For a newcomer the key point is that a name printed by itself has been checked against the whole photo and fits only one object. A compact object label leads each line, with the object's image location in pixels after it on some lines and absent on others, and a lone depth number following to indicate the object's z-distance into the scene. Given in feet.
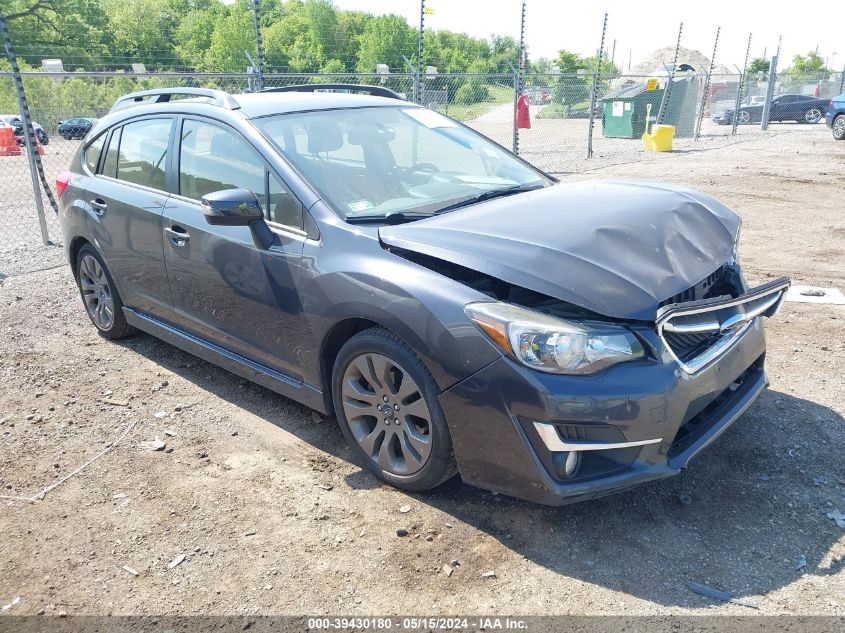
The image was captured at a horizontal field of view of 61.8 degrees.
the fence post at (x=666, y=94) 62.44
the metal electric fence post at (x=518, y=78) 43.13
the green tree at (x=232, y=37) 162.61
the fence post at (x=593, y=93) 49.65
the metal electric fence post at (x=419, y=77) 34.24
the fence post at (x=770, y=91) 78.80
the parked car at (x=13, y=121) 64.09
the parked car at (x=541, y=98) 81.12
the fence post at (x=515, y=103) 42.96
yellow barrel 60.29
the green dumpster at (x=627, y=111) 80.53
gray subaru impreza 8.95
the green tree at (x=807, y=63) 224.78
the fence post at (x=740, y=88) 77.15
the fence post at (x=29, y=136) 24.63
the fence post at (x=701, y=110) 72.86
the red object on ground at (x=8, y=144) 55.88
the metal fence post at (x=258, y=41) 29.69
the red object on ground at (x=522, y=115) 45.42
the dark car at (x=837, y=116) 66.85
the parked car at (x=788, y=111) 97.35
